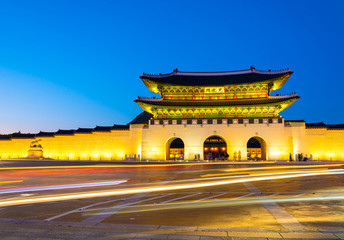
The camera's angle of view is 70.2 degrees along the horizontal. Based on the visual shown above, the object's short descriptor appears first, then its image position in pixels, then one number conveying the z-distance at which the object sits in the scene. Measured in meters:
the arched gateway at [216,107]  36.22
